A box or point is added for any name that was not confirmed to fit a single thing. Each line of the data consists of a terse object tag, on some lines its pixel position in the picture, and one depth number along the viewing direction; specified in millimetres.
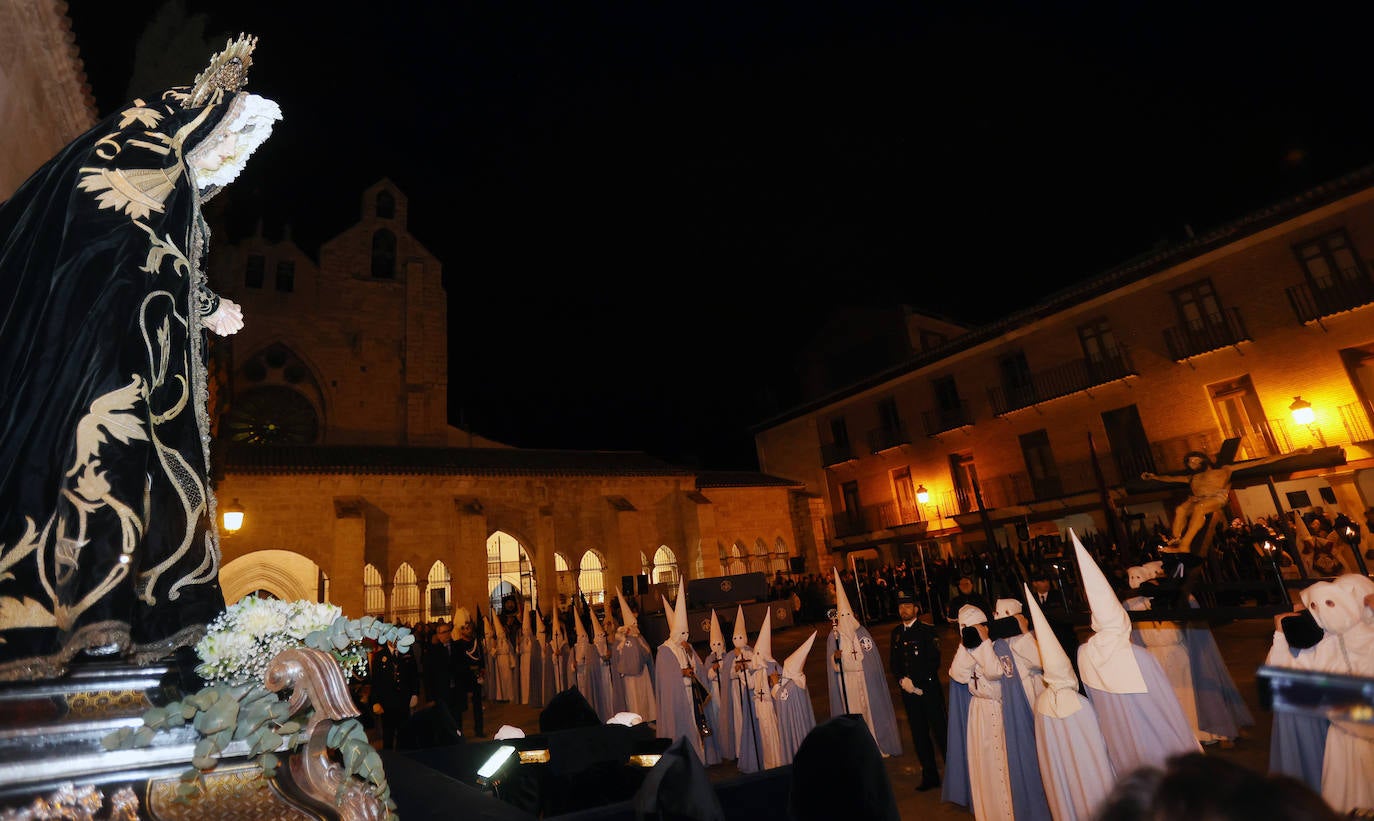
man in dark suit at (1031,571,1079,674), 5789
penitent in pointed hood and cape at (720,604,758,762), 7707
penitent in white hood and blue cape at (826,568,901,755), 7555
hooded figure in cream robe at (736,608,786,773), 7336
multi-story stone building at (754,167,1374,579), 16625
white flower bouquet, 1434
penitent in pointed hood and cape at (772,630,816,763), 7316
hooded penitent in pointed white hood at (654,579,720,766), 7973
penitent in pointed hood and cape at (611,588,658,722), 10656
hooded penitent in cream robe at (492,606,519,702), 15859
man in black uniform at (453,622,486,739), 11750
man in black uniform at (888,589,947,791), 6367
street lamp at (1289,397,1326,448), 16003
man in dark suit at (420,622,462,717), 10461
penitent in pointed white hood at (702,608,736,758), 8508
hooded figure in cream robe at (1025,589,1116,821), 4219
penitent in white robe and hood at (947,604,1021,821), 5070
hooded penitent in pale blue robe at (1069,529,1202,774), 4145
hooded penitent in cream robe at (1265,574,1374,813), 3576
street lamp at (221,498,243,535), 11568
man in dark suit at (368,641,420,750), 9547
